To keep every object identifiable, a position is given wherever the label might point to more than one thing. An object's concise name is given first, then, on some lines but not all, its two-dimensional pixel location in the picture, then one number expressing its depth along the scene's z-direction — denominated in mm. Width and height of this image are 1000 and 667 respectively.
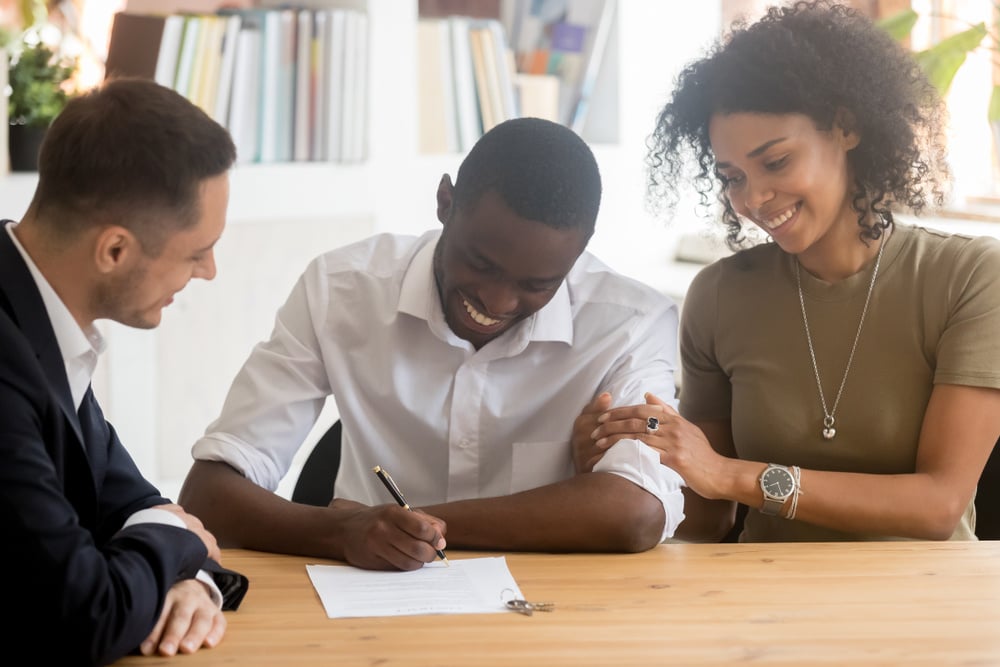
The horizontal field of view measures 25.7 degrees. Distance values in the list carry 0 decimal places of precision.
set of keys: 2305
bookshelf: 3656
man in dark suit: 2099
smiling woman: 2626
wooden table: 2201
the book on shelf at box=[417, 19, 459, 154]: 3947
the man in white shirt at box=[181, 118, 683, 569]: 2520
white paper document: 2308
